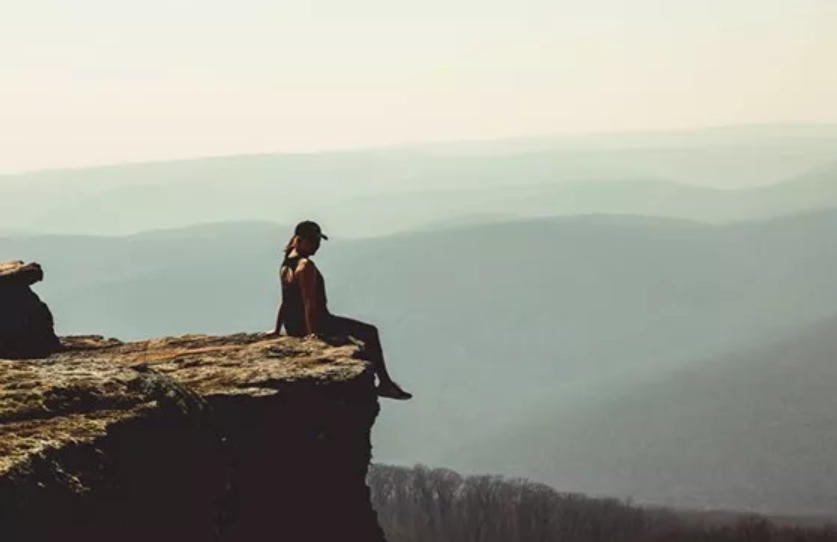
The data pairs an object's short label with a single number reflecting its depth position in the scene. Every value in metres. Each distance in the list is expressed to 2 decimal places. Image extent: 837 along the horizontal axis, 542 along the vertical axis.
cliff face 12.24
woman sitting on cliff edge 24.81
